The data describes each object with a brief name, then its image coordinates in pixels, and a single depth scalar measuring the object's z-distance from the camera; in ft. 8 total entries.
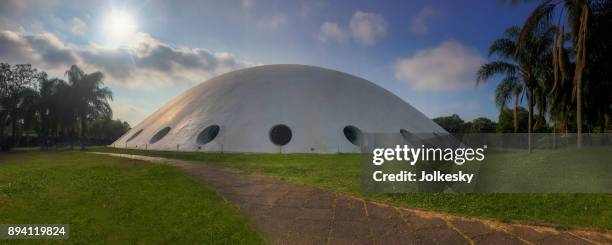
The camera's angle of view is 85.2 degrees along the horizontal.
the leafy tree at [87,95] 142.31
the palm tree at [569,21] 45.27
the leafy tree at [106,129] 261.44
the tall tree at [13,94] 134.82
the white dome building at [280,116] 83.61
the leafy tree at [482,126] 241.14
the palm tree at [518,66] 70.95
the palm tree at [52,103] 137.69
